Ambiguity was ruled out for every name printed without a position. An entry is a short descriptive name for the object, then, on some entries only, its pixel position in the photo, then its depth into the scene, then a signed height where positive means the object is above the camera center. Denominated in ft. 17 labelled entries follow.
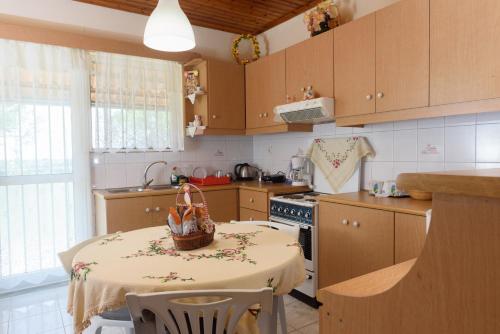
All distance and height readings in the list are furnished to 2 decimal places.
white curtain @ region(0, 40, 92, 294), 9.27 -0.07
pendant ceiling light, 5.55 +2.20
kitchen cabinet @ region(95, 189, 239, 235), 9.25 -1.61
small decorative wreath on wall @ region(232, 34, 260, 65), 12.39 +3.97
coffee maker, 10.57 -0.52
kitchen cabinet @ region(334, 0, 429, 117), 6.65 +2.02
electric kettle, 12.81 -0.67
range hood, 8.47 +1.15
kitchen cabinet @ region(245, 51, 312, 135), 10.32 +2.00
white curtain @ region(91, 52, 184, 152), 10.44 +1.71
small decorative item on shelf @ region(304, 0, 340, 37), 9.09 +3.72
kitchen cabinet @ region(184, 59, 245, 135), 11.34 +1.97
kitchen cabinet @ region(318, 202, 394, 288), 6.72 -1.92
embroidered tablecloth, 3.91 -1.46
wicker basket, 5.05 -1.28
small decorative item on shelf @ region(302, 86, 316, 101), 9.06 +1.64
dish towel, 9.08 -0.05
